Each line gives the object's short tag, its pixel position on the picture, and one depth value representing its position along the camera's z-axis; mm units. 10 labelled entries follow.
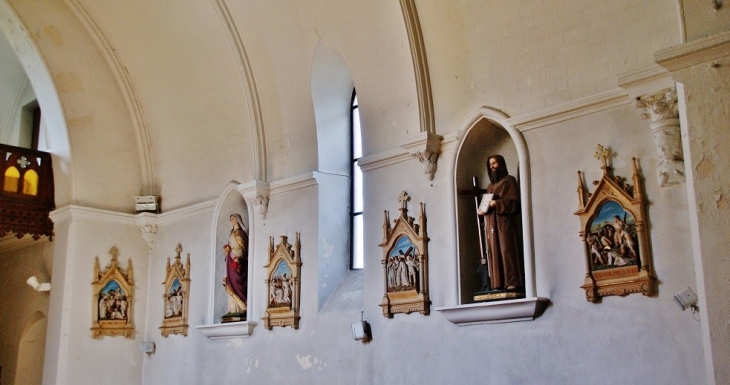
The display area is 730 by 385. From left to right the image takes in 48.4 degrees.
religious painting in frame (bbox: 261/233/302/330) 10203
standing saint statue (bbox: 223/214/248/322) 11148
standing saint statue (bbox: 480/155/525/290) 8055
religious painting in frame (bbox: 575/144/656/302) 7062
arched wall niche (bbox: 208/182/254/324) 11477
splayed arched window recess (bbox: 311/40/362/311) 10203
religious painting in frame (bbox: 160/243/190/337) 11852
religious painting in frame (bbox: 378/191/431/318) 8750
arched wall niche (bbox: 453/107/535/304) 8438
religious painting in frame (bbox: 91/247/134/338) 12172
